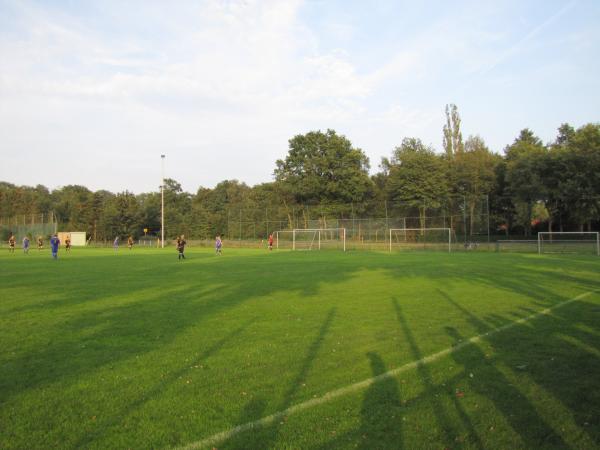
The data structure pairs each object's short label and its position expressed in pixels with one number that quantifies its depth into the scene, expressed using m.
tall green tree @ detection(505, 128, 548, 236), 49.31
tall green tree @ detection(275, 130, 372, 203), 70.44
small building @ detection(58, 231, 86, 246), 68.44
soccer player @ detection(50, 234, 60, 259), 29.55
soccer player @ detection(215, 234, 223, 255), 37.34
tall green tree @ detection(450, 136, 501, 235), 60.12
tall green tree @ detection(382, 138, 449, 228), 58.03
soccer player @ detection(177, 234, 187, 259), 29.85
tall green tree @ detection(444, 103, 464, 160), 69.94
